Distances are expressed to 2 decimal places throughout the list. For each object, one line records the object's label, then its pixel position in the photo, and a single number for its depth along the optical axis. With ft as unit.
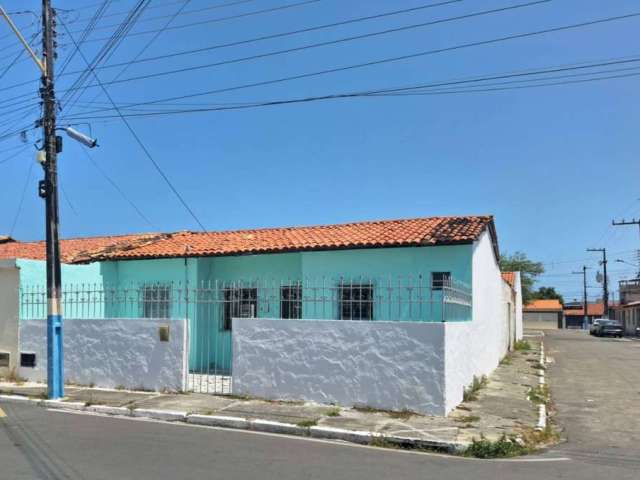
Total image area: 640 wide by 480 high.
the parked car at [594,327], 170.38
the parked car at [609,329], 160.66
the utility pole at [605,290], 236.22
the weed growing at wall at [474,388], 39.53
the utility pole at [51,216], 39.45
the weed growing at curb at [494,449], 26.20
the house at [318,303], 35.12
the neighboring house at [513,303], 93.18
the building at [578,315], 321.32
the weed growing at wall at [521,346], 96.85
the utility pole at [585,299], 271.08
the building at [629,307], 192.93
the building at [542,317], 245.04
